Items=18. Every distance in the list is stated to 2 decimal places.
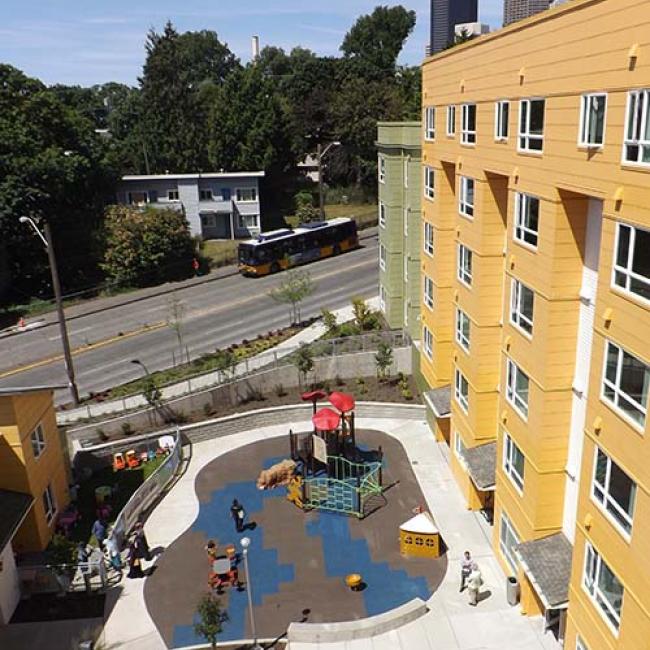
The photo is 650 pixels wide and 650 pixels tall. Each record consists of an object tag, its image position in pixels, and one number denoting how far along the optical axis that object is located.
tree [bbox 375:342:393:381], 34.97
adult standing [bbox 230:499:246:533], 25.36
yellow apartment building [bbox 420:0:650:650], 13.05
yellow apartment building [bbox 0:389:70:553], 23.31
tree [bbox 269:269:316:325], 44.19
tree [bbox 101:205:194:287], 56.44
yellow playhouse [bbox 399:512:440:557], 23.23
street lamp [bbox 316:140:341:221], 67.04
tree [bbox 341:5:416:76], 113.94
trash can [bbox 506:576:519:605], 20.58
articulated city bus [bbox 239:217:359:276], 56.72
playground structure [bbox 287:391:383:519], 26.70
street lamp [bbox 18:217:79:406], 33.01
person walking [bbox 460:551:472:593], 21.41
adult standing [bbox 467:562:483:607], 20.86
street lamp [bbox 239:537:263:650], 18.84
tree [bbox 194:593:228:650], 18.52
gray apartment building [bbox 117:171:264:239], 65.75
